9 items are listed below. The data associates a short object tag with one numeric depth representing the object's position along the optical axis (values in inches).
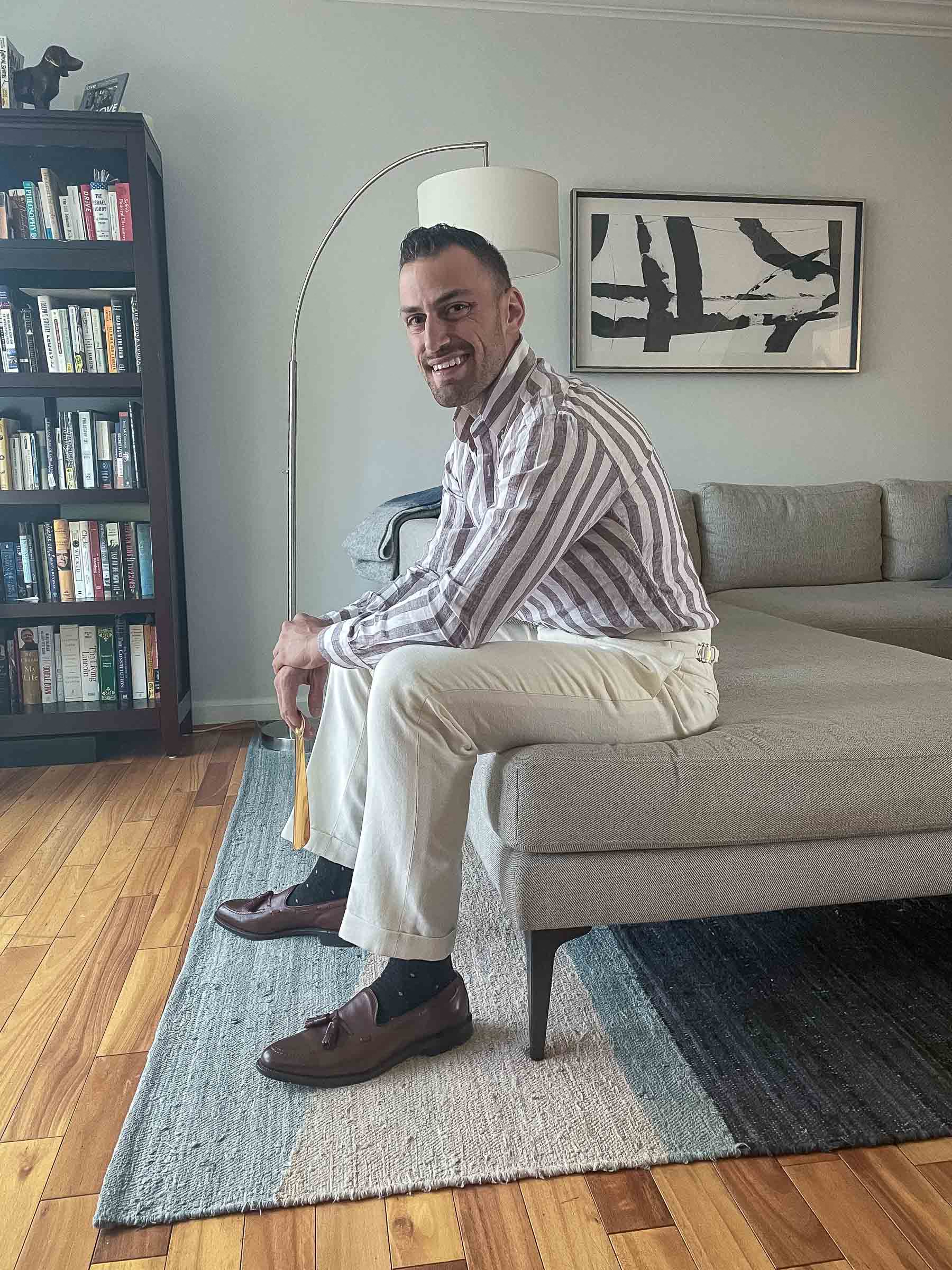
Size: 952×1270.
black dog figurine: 111.5
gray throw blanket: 114.0
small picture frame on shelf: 114.5
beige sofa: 52.7
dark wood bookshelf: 109.2
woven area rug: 46.9
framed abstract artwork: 135.8
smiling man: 52.6
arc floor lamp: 112.7
